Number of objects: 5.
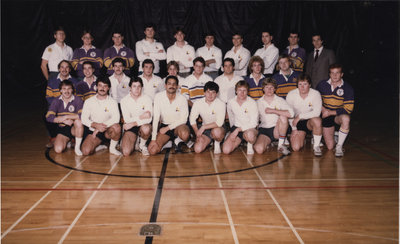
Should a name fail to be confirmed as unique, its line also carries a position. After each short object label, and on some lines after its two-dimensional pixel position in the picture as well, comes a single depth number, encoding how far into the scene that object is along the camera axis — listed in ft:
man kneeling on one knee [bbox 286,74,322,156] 18.66
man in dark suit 22.44
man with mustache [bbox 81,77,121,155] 18.33
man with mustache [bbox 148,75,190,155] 18.61
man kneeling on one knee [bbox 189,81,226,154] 18.47
